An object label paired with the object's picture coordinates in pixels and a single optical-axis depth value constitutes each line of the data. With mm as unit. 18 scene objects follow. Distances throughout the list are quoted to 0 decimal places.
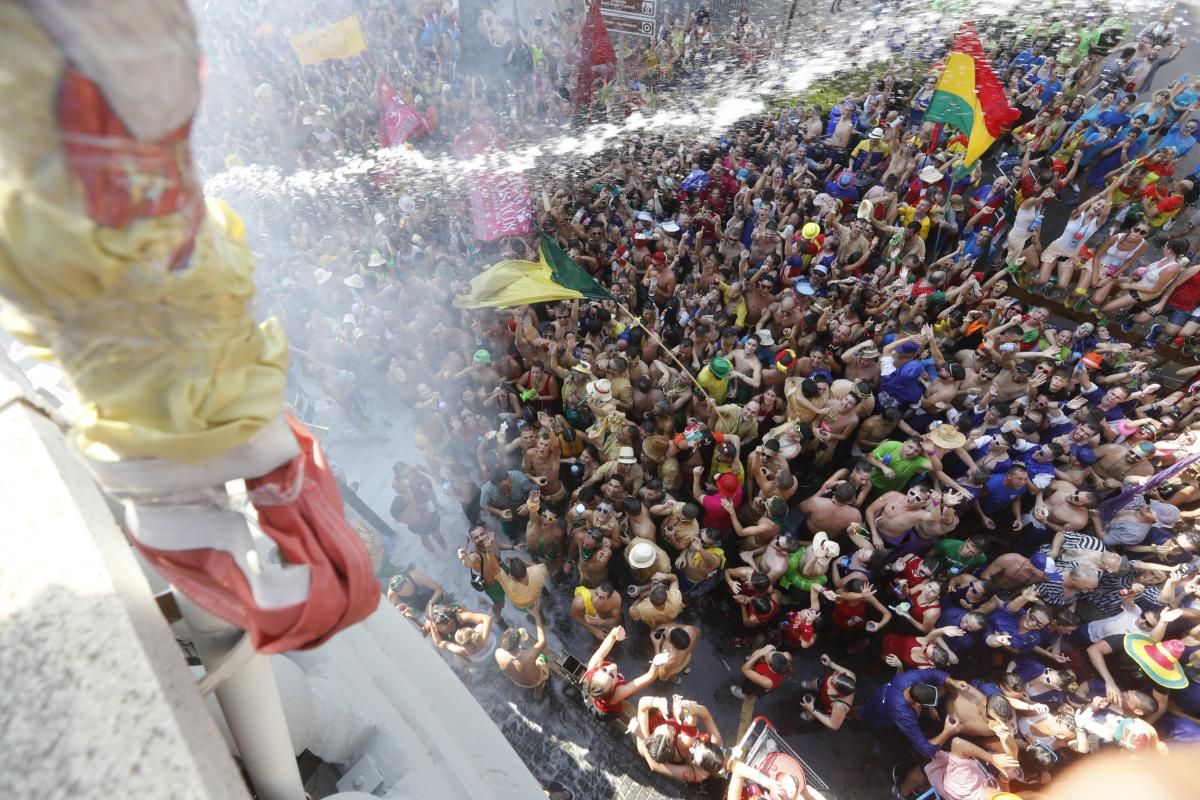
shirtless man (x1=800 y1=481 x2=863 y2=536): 6191
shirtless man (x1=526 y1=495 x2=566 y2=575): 6438
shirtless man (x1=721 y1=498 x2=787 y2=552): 6074
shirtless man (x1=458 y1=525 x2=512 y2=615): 5941
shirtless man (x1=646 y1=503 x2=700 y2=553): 6043
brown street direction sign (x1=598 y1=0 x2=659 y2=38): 13086
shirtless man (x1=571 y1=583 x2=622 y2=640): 5836
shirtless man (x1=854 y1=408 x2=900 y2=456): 7273
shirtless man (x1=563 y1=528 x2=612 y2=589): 6070
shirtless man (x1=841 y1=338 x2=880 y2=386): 7531
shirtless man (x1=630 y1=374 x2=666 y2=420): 7473
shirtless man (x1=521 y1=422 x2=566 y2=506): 6832
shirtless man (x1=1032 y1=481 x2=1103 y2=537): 6209
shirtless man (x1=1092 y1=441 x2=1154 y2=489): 6535
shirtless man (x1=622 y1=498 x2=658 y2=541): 6199
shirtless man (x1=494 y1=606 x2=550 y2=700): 5484
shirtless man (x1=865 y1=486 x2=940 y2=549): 6004
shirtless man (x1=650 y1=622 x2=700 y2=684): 5352
